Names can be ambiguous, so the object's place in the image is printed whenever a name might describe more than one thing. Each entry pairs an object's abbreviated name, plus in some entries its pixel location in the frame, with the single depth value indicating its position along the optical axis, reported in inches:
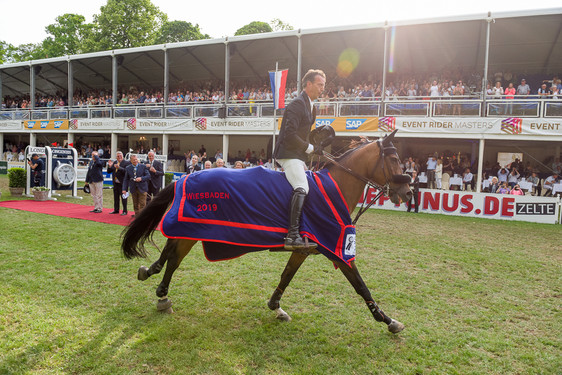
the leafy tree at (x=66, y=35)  1587.1
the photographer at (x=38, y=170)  546.9
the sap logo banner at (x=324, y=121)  679.1
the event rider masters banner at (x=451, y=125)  553.9
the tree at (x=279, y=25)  1961.1
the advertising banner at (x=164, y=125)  826.9
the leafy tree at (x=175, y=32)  1556.3
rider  149.7
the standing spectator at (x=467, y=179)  626.8
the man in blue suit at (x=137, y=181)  387.9
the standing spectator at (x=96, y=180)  447.2
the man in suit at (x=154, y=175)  418.6
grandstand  598.2
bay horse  164.6
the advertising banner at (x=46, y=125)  1002.1
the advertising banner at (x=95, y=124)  921.5
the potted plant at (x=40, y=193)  519.3
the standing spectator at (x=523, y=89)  623.8
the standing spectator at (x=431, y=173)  642.8
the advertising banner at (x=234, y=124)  730.2
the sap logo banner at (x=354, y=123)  657.6
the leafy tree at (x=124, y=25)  1412.4
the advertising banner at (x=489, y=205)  484.4
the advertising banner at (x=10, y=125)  1105.7
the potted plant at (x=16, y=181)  560.4
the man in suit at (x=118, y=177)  429.4
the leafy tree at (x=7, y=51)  1767.7
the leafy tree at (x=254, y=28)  1665.8
